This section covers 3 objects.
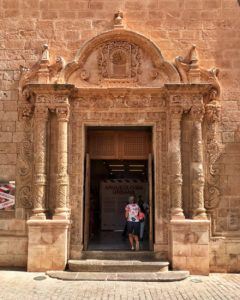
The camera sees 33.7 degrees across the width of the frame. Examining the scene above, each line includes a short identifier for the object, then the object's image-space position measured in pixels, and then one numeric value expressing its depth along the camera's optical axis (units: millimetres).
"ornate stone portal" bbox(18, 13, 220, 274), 9086
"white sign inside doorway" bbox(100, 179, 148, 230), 14778
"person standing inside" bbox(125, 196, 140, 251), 9805
